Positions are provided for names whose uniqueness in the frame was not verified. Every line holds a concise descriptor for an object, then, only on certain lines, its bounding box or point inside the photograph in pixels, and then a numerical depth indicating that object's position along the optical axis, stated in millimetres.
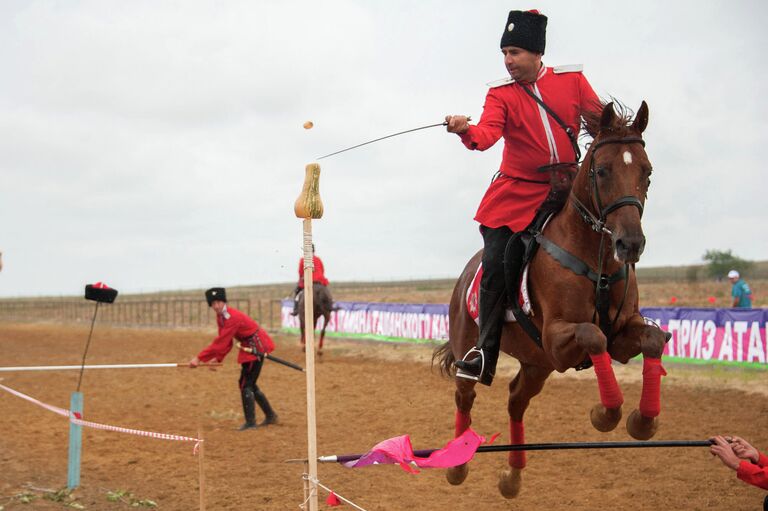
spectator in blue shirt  16797
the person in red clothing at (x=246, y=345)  11883
